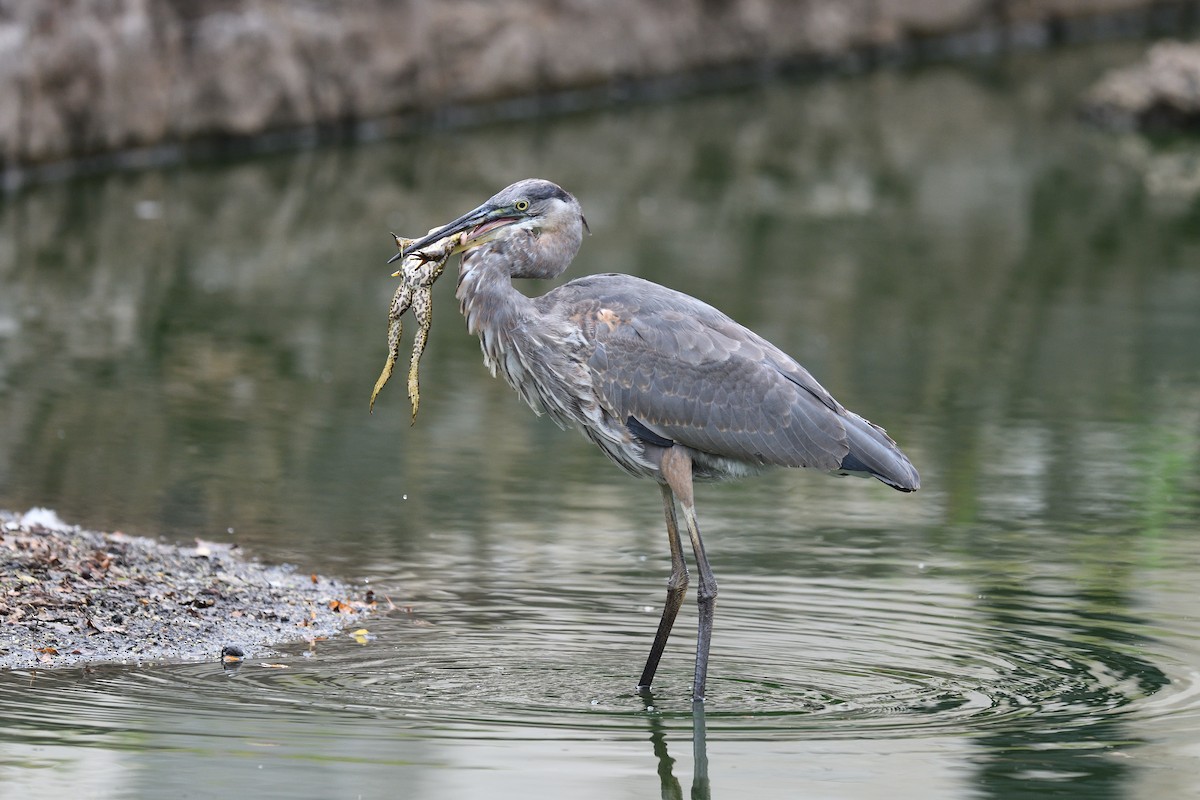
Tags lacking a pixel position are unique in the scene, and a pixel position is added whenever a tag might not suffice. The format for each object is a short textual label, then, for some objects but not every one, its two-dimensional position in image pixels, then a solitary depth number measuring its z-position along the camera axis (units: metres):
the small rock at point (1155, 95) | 45.47
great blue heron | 13.93
